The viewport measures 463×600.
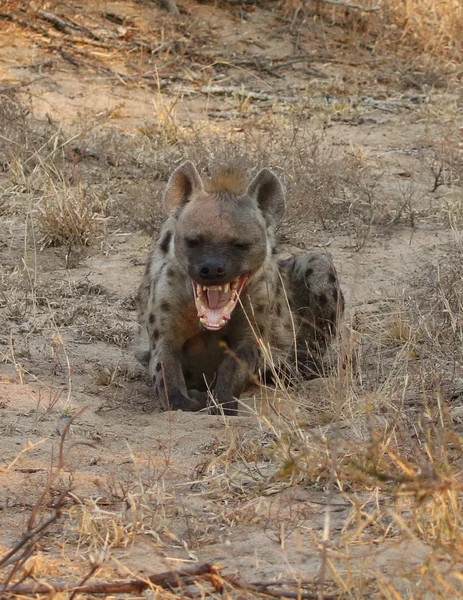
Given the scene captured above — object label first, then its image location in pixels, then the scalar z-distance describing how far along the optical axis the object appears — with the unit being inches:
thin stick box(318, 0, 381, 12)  832.3
